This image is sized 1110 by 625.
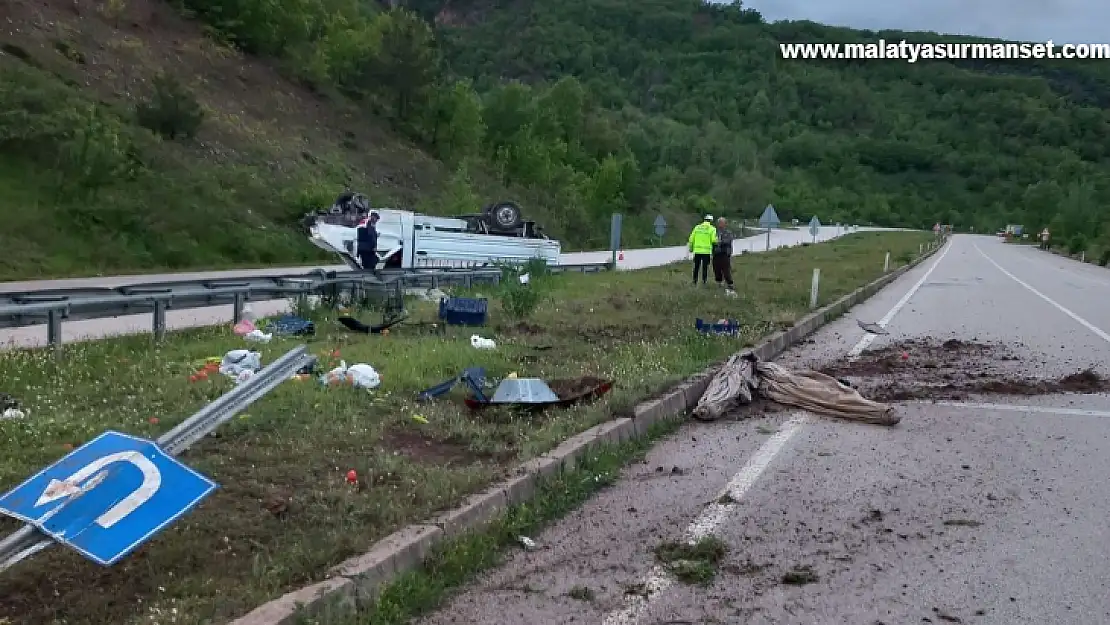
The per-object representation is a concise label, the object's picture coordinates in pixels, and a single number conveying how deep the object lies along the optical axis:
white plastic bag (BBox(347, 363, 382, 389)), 8.19
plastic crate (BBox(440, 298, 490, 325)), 12.82
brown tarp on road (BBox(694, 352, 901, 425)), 8.56
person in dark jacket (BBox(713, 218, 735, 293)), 20.75
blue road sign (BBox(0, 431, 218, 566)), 4.06
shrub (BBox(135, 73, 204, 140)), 33.07
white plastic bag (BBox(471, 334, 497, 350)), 10.67
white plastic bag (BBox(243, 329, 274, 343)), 10.64
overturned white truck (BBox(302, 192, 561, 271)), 23.67
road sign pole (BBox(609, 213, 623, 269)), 31.73
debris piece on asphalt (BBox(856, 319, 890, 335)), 15.32
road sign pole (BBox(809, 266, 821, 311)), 18.23
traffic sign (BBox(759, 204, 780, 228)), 46.75
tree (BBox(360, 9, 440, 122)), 52.62
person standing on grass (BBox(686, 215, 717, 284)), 21.39
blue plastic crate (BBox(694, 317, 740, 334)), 13.15
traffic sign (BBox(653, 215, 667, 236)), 40.59
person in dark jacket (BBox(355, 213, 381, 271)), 21.58
